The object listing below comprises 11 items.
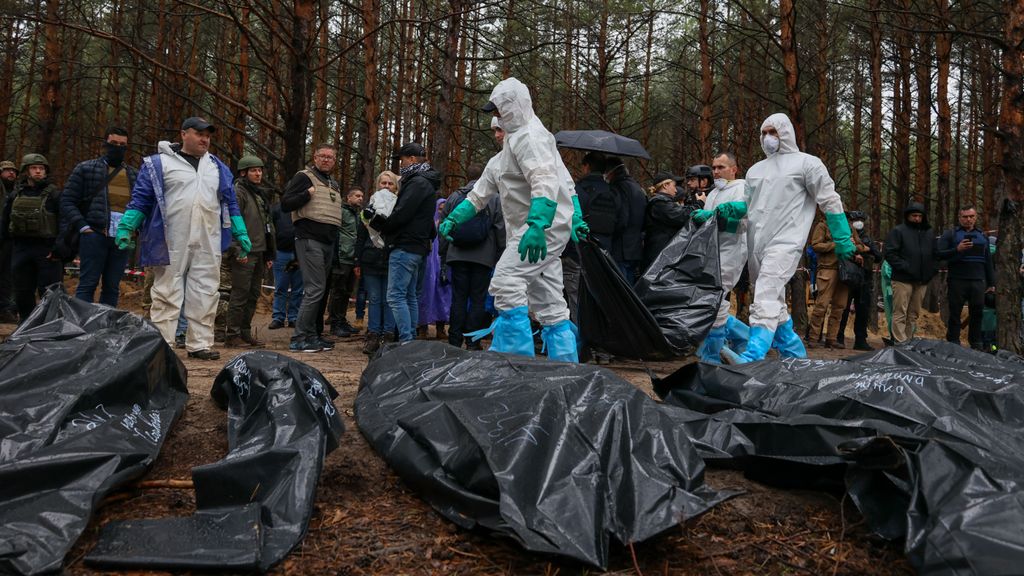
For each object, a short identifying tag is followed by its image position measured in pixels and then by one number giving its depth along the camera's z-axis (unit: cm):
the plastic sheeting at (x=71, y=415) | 230
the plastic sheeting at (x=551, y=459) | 232
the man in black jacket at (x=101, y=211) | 619
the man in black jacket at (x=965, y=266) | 943
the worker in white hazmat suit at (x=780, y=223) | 566
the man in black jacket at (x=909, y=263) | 948
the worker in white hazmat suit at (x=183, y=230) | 556
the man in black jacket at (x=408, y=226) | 638
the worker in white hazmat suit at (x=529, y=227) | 456
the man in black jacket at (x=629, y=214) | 686
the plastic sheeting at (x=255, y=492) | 226
